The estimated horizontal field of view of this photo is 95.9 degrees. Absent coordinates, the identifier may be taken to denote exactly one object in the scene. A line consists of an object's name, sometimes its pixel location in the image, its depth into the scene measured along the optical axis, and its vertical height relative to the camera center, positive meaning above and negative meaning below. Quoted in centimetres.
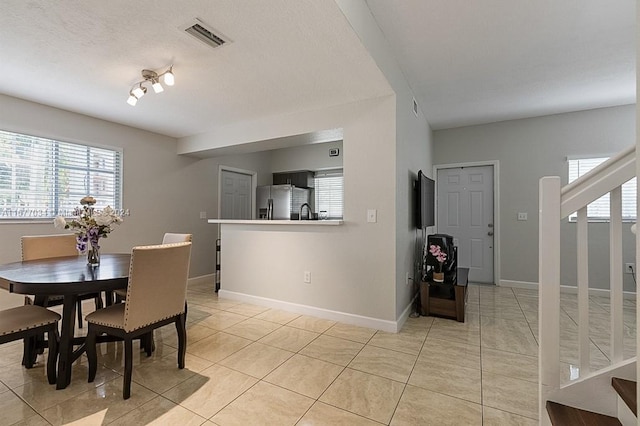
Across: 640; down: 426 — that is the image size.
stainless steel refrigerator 558 +30
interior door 555 +40
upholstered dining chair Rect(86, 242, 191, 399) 183 -60
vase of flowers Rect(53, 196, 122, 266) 234 -9
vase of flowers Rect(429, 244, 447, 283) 331 -49
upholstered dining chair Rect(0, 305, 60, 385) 177 -71
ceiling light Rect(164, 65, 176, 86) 231 +110
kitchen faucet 556 +7
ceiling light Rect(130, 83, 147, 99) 264 +114
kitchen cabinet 594 +78
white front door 478 +4
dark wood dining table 172 -42
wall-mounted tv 347 +18
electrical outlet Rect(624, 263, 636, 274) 385 -68
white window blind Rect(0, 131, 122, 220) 312 +46
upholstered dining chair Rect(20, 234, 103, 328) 262 -34
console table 311 -92
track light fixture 233 +118
